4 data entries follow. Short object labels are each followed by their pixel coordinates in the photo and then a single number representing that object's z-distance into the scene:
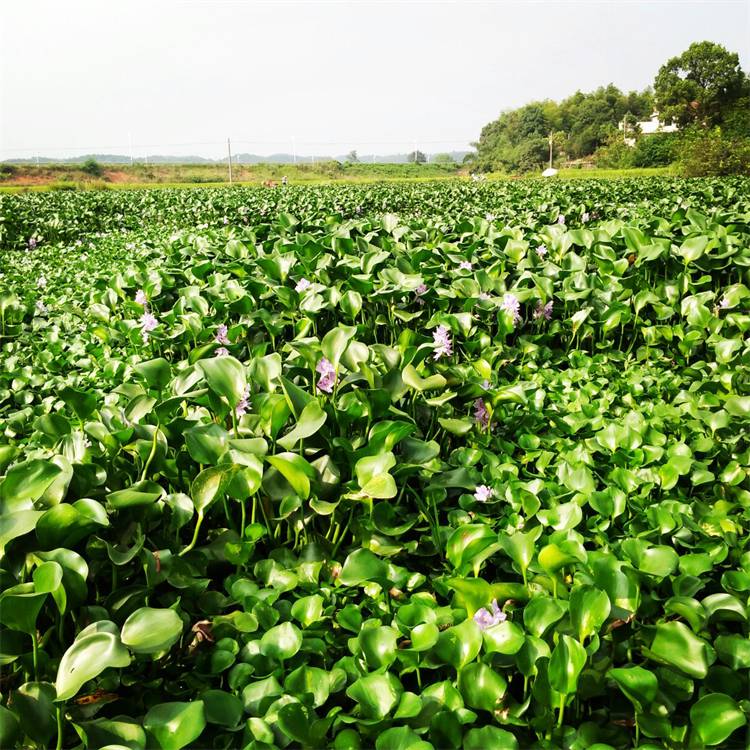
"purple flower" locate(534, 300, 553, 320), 3.59
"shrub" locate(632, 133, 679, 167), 48.39
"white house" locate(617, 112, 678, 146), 64.06
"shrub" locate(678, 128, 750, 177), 31.33
